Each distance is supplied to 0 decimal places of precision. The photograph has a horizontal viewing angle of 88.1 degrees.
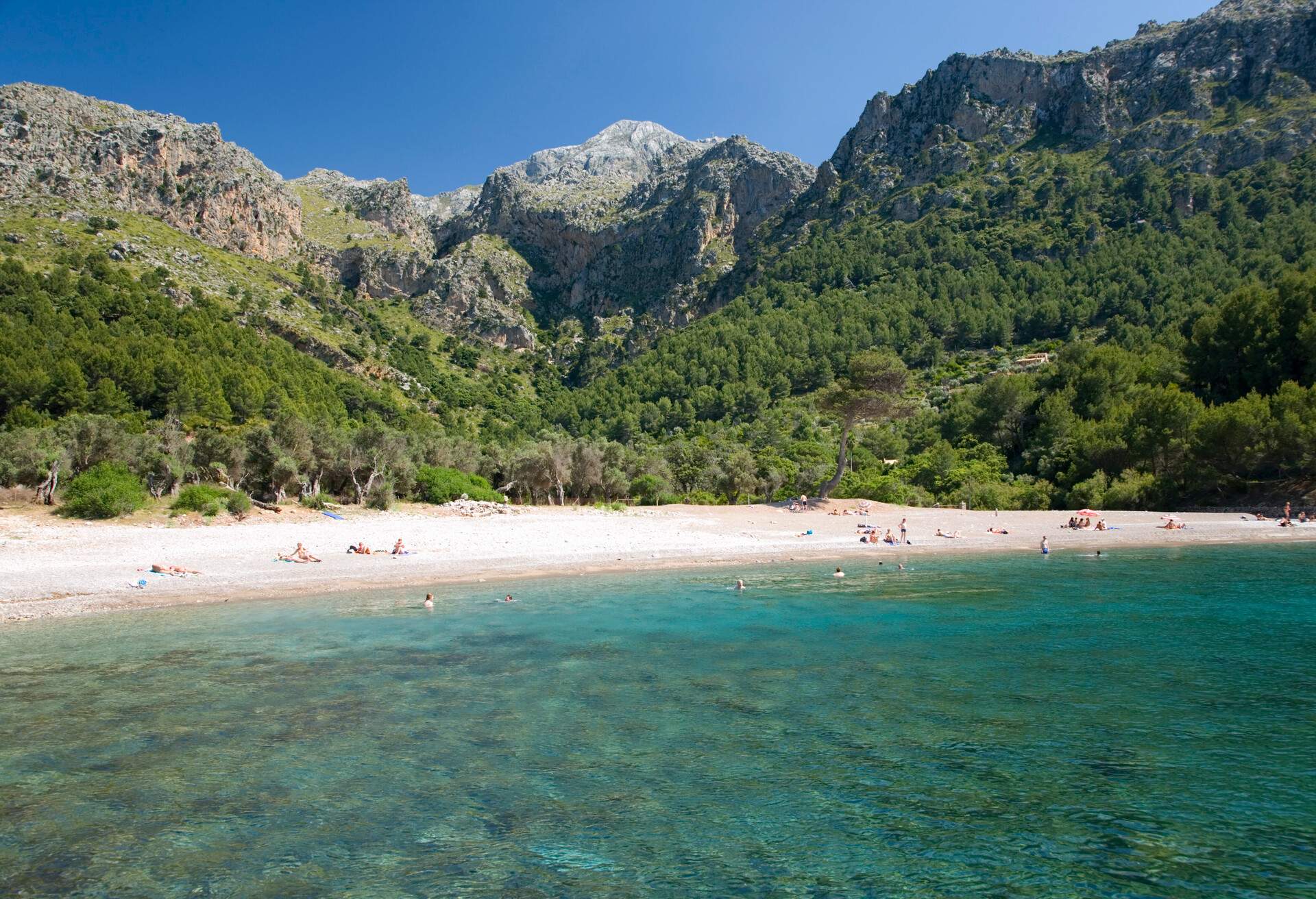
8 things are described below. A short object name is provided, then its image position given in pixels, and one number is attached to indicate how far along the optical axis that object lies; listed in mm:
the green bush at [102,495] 30000
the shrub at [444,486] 45594
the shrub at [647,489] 52188
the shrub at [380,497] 42844
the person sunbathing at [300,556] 24781
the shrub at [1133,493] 41531
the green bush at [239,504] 34156
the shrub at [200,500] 32906
